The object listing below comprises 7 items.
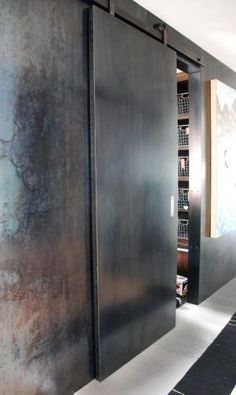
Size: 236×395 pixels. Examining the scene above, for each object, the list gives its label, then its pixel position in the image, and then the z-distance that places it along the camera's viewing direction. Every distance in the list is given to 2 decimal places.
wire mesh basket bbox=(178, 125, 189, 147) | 3.86
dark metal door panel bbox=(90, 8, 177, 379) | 1.99
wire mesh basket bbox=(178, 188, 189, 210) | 3.90
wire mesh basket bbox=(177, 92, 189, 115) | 3.81
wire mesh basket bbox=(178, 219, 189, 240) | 3.91
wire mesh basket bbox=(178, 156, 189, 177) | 3.88
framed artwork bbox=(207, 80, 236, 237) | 3.26
